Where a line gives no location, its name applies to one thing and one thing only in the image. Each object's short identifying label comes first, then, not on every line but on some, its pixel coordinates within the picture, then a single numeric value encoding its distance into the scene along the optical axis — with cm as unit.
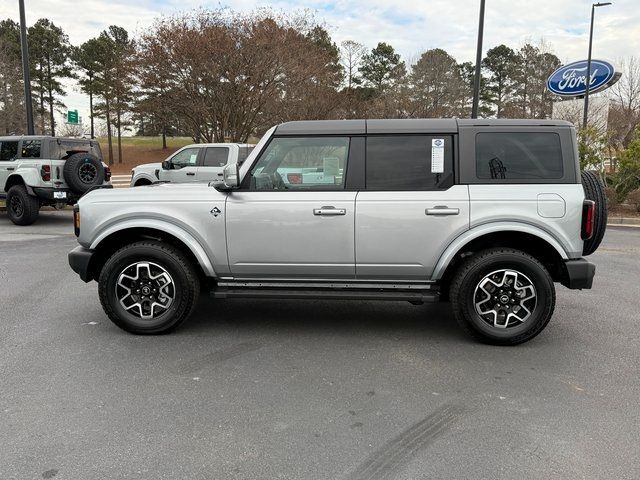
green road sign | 1797
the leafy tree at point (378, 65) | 4400
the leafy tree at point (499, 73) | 5092
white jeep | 1139
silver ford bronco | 430
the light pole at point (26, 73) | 1377
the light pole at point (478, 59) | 1438
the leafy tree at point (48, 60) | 4319
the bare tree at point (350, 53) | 3541
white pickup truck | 1348
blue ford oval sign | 2527
